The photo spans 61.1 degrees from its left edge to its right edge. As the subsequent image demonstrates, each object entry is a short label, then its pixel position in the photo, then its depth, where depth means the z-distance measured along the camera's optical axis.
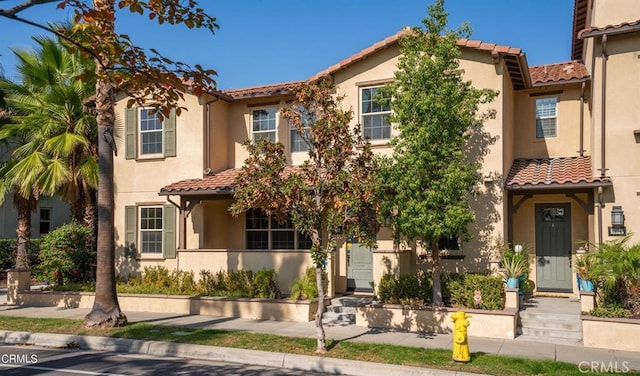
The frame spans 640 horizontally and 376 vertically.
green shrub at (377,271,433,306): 12.77
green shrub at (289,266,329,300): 13.70
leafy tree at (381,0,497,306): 11.66
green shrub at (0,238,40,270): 23.48
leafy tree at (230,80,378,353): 10.16
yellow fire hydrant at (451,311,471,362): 9.31
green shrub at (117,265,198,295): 15.36
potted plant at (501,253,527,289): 12.59
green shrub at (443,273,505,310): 11.97
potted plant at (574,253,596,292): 11.73
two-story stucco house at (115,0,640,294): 13.04
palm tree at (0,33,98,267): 16.34
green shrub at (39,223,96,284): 16.66
